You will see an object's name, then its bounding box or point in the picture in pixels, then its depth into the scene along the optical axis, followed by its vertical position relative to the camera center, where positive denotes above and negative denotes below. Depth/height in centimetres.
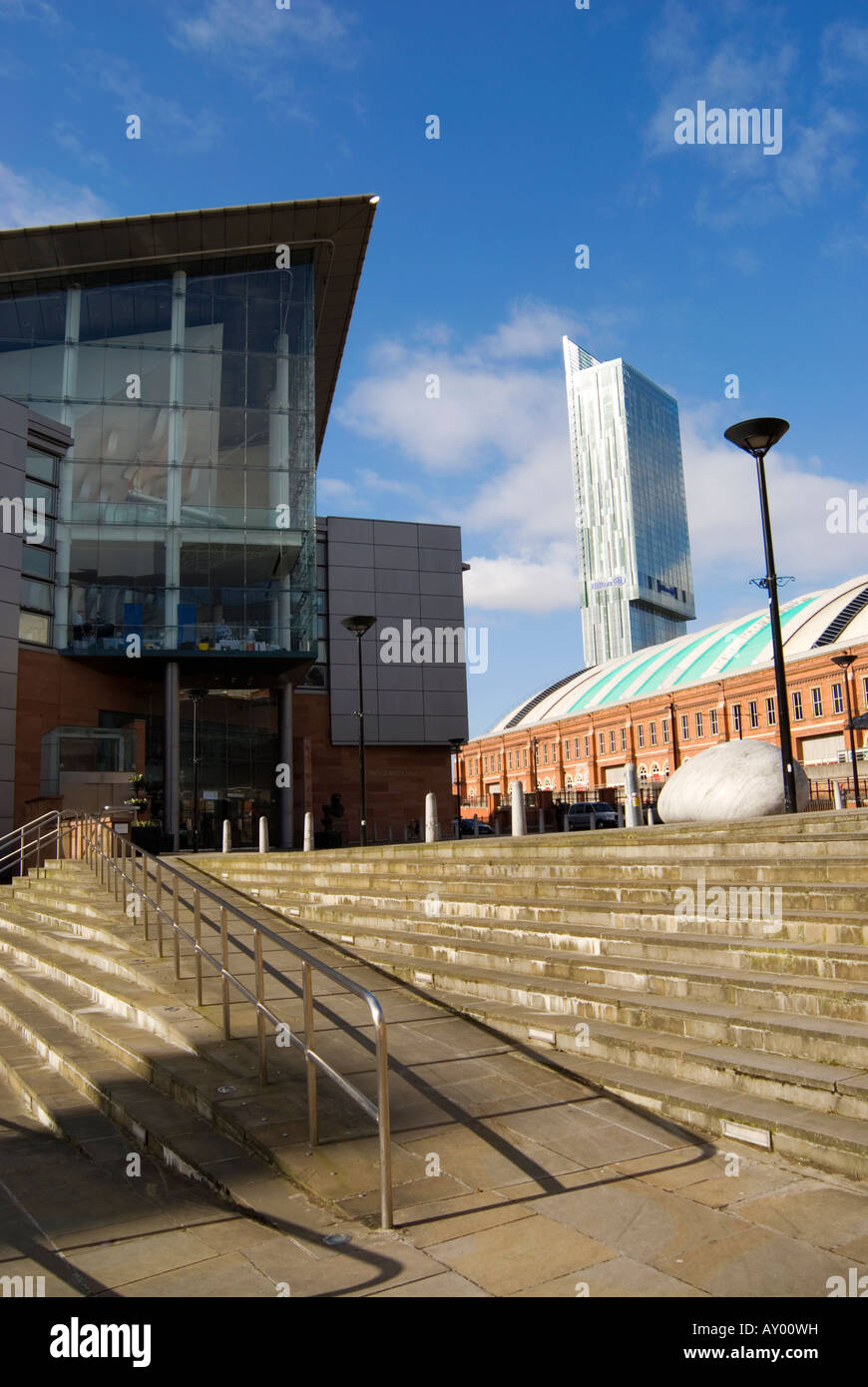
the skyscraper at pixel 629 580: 18712 +4422
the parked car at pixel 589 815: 3962 -63
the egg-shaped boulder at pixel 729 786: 1351 +15
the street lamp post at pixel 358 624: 2361 +460
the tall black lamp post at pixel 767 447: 1284 +492
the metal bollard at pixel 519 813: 1778 -20
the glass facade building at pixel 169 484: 3144 +1123
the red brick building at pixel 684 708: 4753 +535
